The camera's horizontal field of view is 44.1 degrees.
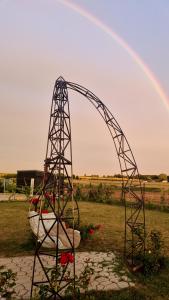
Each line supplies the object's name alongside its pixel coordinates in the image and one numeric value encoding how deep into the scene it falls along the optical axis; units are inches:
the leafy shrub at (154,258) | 197.4
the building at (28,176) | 843.6
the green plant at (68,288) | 133.7
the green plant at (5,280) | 126.8
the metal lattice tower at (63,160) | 147.8
